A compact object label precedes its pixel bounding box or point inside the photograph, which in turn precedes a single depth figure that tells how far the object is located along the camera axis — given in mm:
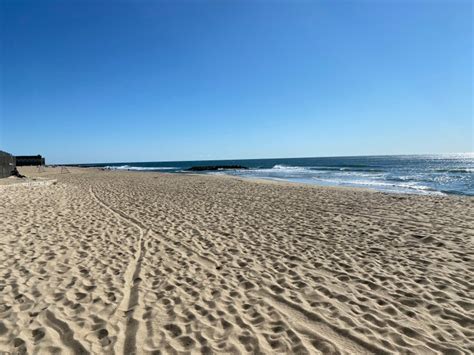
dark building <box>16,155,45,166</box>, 81850
